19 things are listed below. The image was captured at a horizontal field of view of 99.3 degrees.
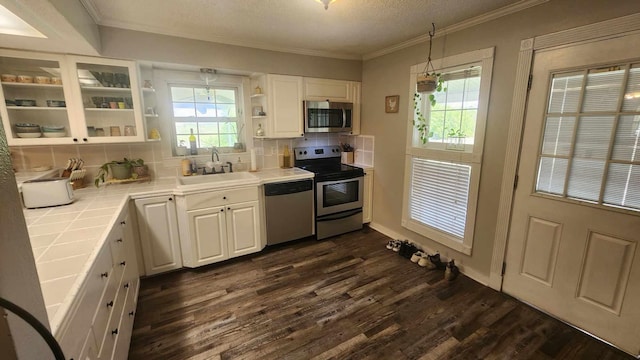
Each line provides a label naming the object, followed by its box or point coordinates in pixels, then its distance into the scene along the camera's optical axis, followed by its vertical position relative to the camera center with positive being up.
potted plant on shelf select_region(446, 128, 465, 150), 2.64 -0.04
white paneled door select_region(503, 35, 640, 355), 1.71 -0.38
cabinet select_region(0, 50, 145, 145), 2.23 +0.31
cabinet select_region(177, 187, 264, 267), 2.68 -0.94
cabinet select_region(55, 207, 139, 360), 0.98 -0.81
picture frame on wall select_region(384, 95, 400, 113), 3.23 +0.37
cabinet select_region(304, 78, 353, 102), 3.41 +0.57
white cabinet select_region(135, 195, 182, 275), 2.50 -0.94
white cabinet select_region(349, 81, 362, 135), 3.74 +0.43
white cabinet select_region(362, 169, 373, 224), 3.74 -0.87
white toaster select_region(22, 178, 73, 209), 1.88 -0.41
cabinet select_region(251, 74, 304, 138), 3.20 +0.35
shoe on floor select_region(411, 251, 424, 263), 2.94 -1.31
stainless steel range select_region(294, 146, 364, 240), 3.40 -0.73
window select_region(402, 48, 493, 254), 2.46 -0.18
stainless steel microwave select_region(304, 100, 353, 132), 3.43 +0.23
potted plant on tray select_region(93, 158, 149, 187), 2.67 -0.36
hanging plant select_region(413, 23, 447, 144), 2.41 +0.41
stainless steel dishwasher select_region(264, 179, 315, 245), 3.10 -0.89
